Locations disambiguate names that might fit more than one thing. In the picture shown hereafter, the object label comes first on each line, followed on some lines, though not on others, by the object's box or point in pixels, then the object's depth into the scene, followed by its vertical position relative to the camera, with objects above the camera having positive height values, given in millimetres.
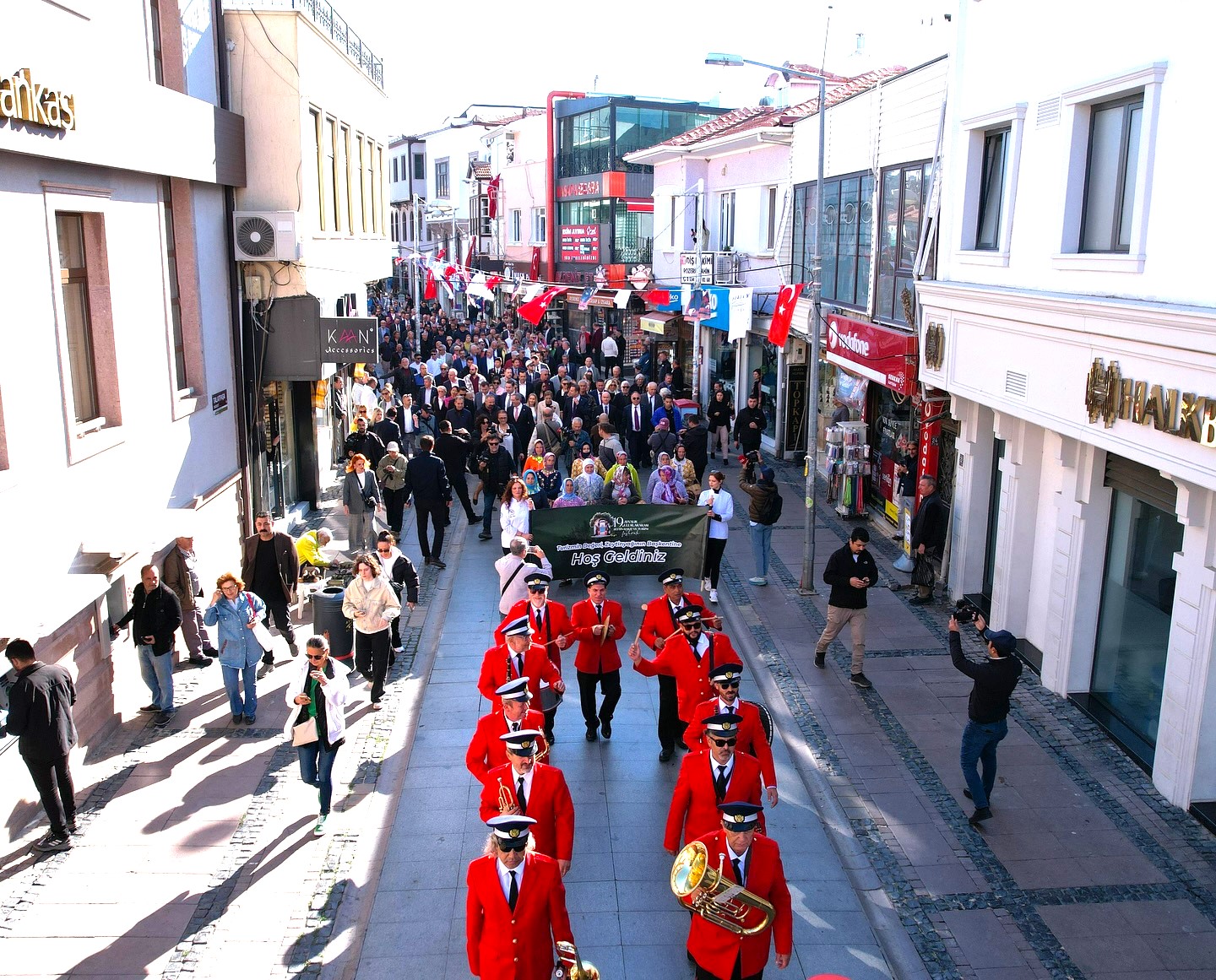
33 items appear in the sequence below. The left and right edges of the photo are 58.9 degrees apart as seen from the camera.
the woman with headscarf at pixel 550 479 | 15203 -3077
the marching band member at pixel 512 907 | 5441 -3252
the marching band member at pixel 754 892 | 5719 -3393
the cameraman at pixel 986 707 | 8344 -3411
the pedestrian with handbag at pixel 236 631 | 9945 -3428
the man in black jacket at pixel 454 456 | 16531 -3021
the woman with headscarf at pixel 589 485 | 14750 -3056
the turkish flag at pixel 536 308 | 30312 -1451
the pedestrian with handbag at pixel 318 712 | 8141 -3419
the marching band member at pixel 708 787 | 6711 -3270
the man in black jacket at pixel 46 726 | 7727 -3370
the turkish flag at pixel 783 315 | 16953 -894
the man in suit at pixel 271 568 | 11602 -3354
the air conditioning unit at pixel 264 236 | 14703 +224
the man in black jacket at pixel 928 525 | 13688 -3301
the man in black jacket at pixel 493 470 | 16703 -3290
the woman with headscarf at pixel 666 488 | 14625 -3071
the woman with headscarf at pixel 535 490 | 14679 -3180
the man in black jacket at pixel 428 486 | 15016 -3167
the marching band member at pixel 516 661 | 8414 -3190
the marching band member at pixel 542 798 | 6480 -3221
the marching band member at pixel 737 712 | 7340 -3091
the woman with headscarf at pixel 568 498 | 14469 -3195
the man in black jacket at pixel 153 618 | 10023 -3340
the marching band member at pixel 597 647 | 9430 -3420
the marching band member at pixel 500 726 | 7156 -3157
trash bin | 10992 -3691
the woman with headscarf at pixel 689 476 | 15391 -3069
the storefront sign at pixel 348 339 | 15984 -1254
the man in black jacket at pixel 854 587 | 11102 -3327
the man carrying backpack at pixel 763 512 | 13883 -3230
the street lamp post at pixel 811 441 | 13758 -2378
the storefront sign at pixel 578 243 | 38594 +471
